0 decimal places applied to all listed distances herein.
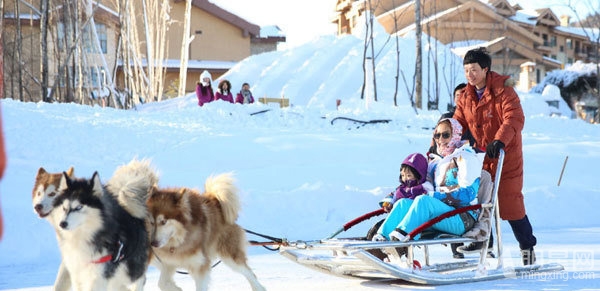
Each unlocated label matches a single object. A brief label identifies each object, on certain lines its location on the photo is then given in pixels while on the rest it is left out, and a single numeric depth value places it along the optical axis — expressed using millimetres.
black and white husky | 3926
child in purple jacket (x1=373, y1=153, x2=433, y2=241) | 5770
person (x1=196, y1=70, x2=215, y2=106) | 20553
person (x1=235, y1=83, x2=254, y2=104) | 21609
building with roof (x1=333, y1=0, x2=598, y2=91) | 42719
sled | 5207
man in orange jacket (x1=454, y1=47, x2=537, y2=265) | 6094
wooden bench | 28173
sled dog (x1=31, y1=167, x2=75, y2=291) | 3916
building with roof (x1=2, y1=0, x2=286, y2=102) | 32594
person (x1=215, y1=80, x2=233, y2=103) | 20859
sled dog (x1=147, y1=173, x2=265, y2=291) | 4480
